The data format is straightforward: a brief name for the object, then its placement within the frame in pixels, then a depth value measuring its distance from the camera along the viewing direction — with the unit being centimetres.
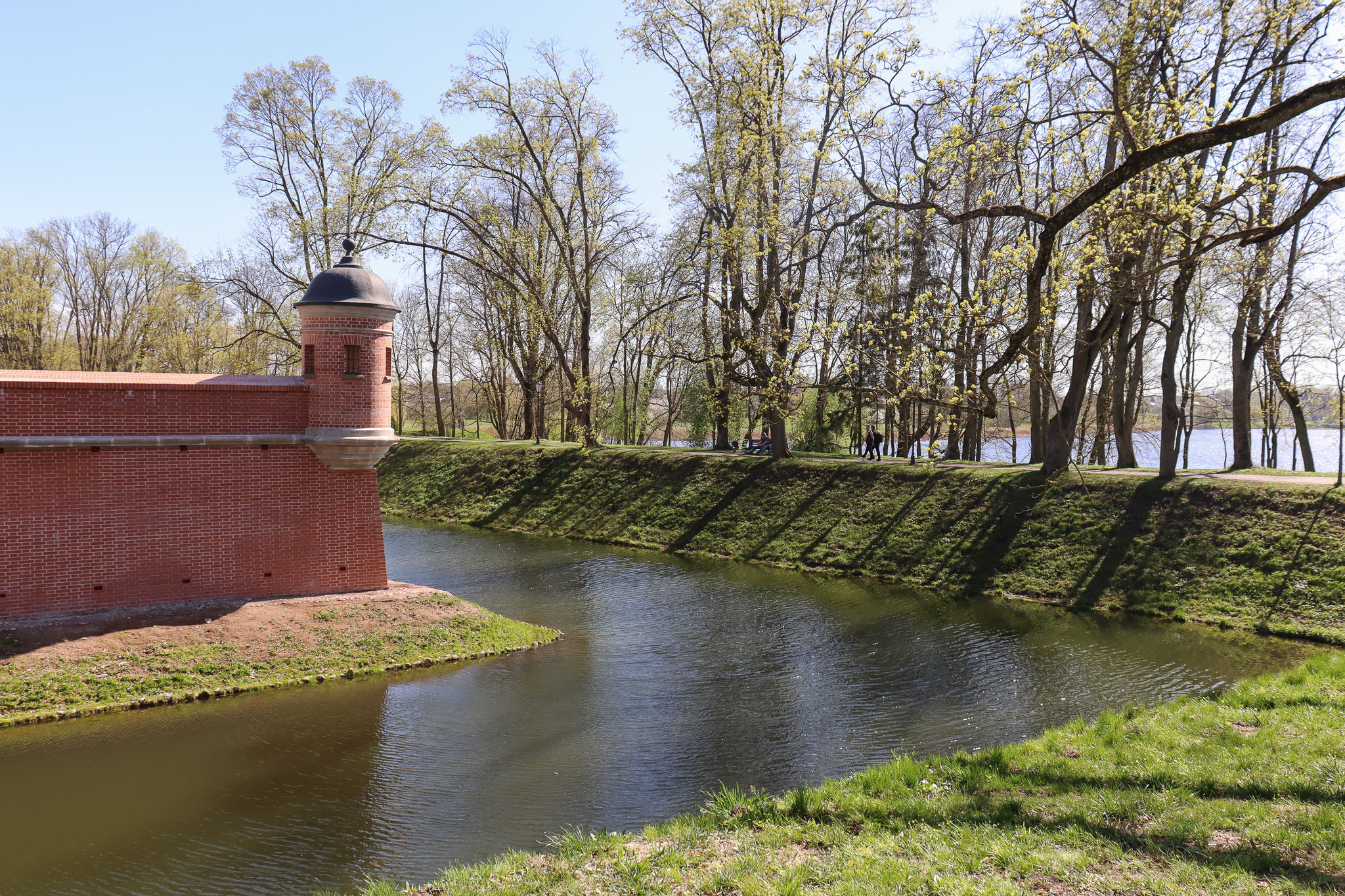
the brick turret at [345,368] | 1461
